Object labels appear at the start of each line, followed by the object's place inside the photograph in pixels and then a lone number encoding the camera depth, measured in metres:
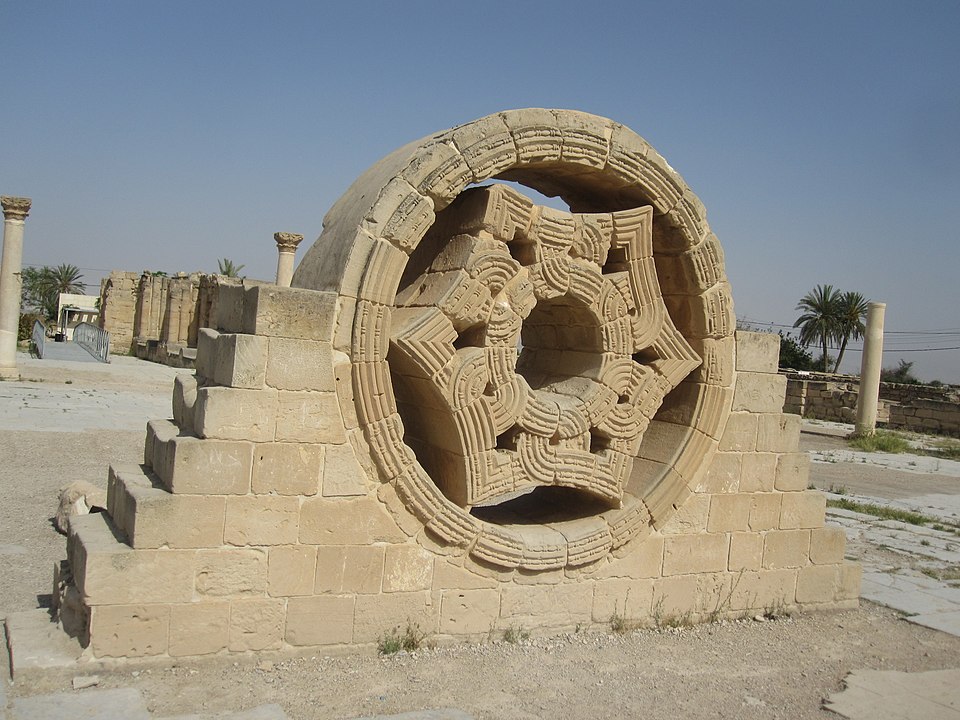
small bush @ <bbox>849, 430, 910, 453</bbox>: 16.48
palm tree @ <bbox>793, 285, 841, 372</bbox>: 39.28
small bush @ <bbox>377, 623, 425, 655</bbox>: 4.12
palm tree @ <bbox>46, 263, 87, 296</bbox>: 52.31
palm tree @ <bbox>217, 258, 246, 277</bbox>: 42.25
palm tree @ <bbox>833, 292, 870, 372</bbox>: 38.44
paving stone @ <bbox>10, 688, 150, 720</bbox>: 3.16
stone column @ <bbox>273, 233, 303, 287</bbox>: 20.34
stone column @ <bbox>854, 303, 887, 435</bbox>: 17.61
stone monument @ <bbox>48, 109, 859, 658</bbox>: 3.81
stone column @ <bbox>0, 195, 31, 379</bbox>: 16.86
